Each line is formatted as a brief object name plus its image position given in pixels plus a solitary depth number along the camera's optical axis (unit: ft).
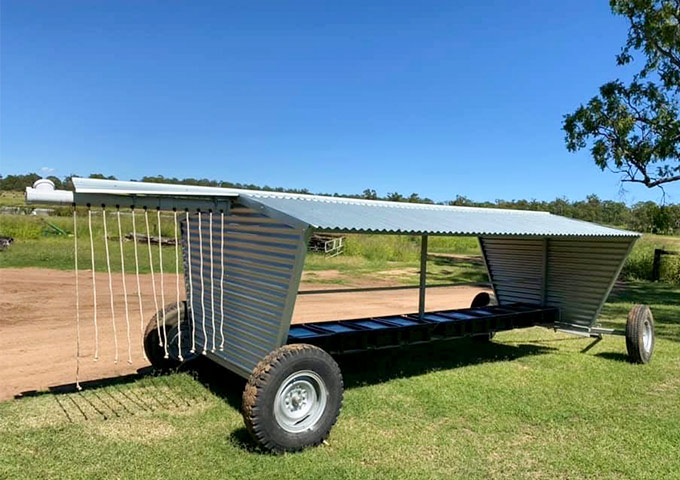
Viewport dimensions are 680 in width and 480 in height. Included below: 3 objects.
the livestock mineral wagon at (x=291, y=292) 14.93
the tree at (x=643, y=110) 48.80
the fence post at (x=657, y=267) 65.16
